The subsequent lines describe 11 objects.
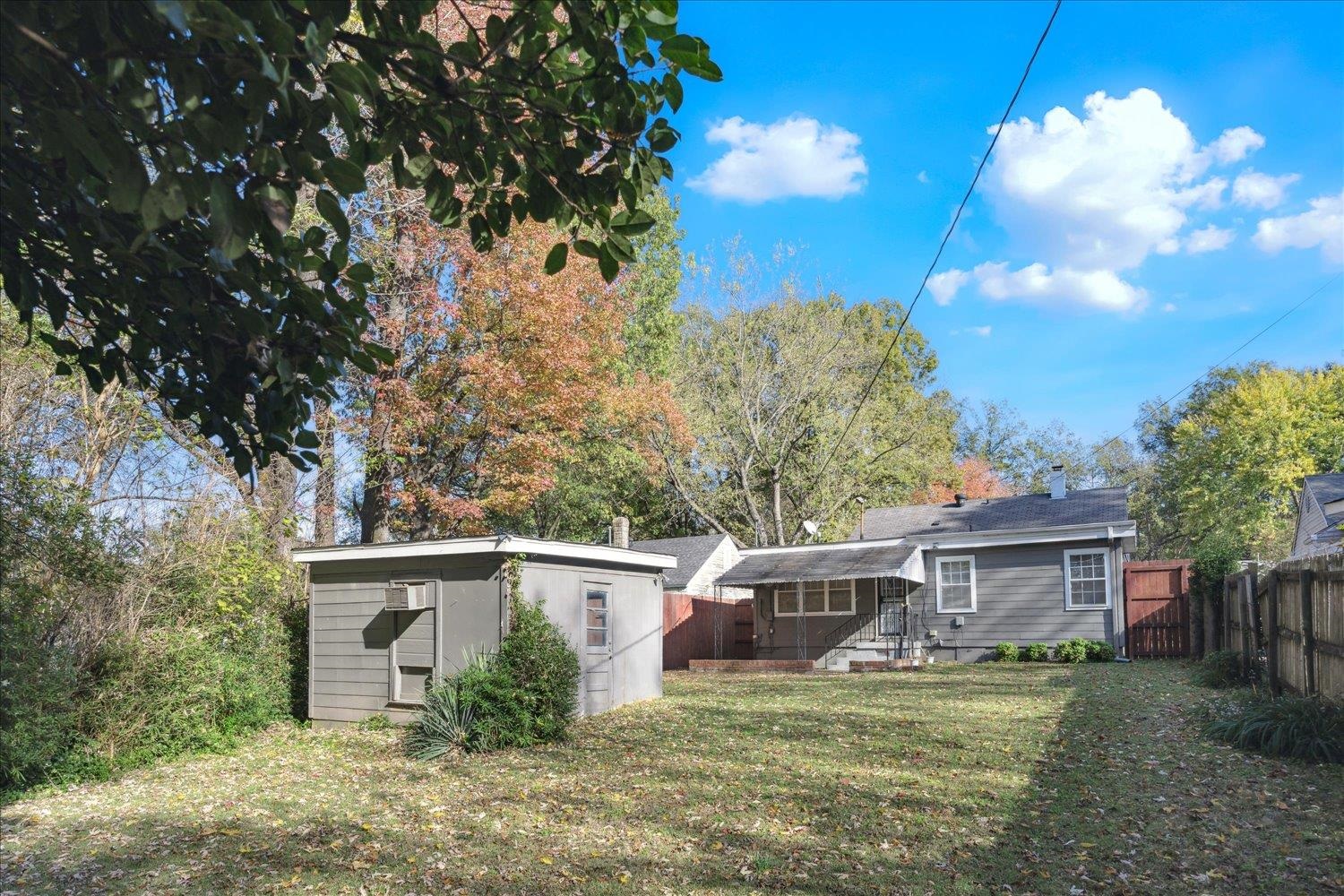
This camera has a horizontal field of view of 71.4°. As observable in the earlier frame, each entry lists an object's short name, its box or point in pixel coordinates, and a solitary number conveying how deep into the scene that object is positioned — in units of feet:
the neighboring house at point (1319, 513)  72.90
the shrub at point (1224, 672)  44.65
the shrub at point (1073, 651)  69.15
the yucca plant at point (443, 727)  34.63
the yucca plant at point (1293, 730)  26.21
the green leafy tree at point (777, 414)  109.29
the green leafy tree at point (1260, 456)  116.37
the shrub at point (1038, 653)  71.00
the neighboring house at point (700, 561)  89.71
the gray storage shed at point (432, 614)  41.52
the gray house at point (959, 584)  71.56
